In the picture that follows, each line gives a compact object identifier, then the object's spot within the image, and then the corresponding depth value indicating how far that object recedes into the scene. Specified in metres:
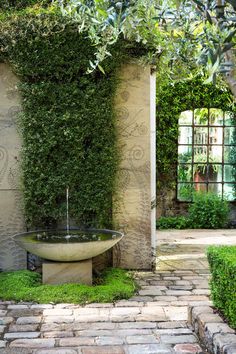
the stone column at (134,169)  6.21
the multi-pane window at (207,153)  10.59
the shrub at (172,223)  10.05
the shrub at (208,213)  10.03
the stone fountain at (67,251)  5.12
